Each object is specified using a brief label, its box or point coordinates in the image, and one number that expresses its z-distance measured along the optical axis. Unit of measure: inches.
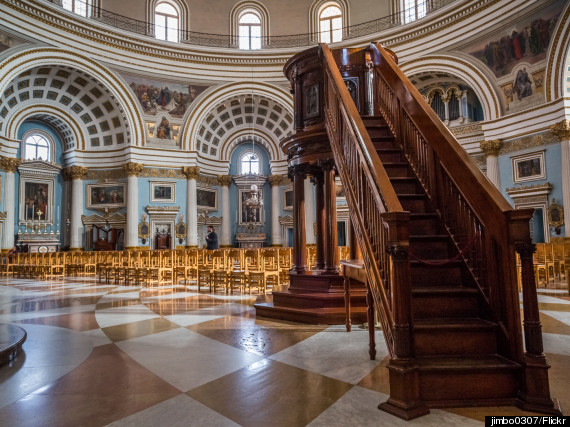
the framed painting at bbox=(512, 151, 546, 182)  682.8
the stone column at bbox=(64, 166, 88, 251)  933.8
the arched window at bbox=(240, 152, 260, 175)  1189.1
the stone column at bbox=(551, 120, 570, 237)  631.8
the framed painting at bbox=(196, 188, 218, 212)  1046.9
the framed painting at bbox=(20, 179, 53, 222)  887.1
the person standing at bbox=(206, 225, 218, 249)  572.6
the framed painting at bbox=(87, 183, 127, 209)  954.1
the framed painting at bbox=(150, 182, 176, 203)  956.0
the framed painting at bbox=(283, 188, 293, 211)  1130.0
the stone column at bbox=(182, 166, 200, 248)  973.2
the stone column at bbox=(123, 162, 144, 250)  916.6
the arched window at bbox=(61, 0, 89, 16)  834.9
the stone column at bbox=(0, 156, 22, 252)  800.3
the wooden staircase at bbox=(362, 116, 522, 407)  107.9
